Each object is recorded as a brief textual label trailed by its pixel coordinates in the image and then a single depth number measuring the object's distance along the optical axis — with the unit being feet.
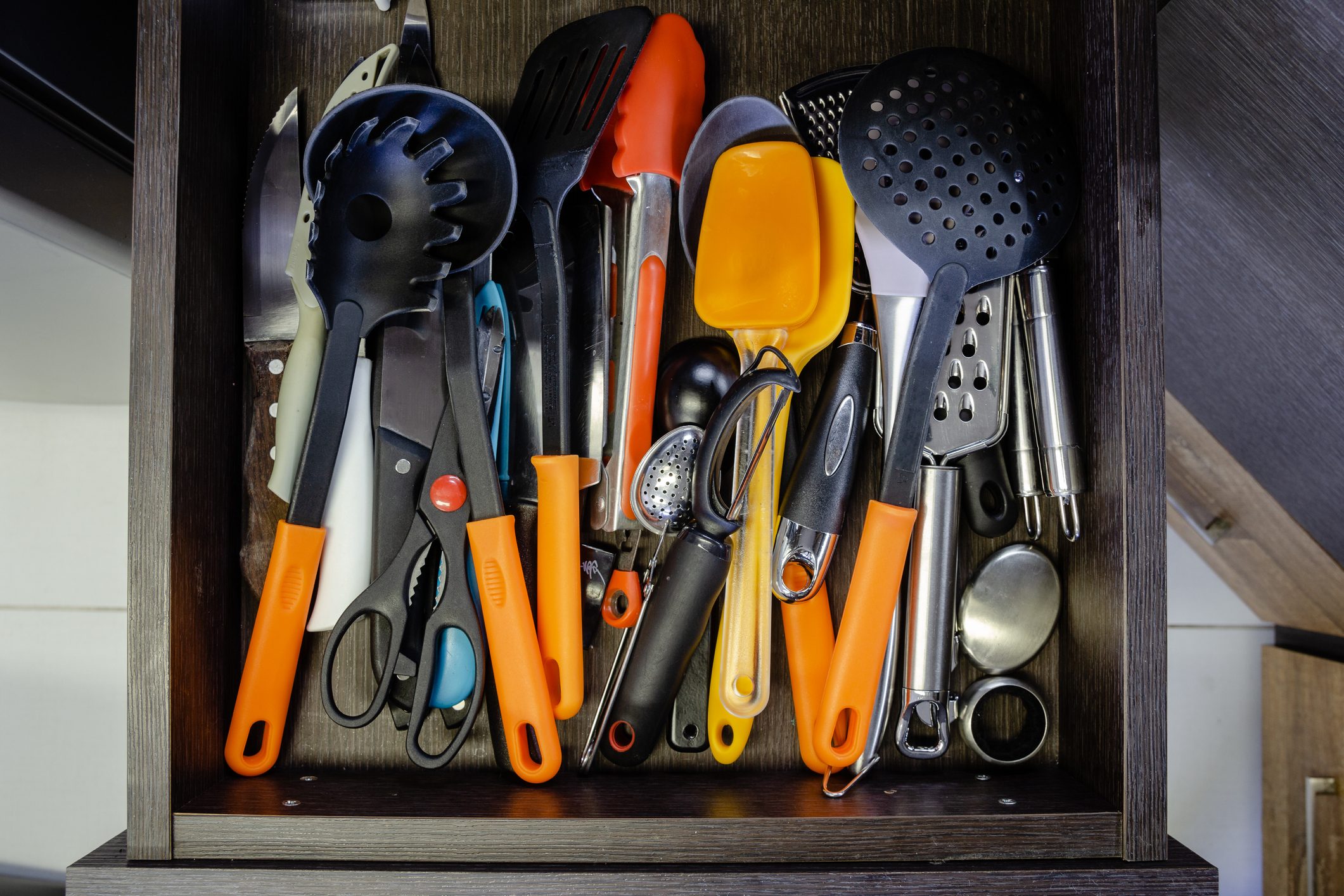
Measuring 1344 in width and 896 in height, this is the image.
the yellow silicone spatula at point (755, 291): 1.65
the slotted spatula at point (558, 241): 1.65
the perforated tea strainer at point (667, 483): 1.69
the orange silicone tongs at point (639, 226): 1.72
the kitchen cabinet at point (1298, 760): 2.58
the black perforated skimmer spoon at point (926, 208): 1.62
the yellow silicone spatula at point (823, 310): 1.71
